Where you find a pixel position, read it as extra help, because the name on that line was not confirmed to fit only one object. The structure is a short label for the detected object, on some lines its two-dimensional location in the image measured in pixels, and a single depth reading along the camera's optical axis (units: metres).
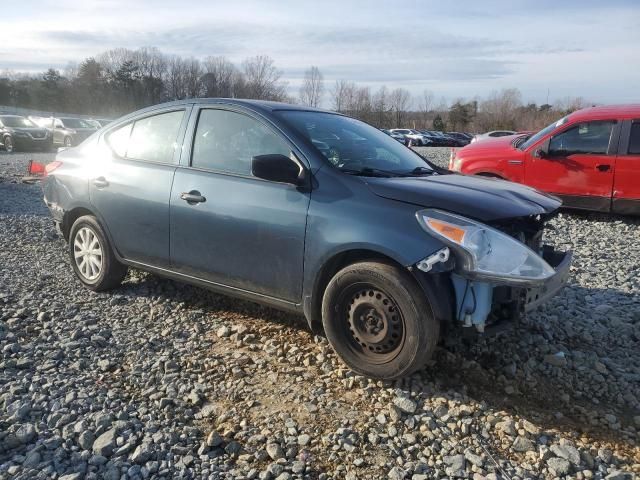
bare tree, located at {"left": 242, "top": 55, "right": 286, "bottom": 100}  70.81
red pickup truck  8.36
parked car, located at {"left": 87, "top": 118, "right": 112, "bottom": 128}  27.23
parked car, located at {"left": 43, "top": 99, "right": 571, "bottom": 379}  3.18
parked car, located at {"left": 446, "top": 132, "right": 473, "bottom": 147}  48.30
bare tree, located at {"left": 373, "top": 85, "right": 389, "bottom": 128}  71.94
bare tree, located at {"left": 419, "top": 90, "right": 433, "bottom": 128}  80.03
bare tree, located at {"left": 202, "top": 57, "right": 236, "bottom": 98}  74.06
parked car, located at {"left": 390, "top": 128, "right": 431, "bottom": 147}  45.25
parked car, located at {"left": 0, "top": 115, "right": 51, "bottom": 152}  24.16
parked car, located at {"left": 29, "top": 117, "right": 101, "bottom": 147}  24.98
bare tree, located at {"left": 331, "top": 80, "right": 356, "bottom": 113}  77.38
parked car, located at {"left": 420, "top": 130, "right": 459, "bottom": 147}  47.39
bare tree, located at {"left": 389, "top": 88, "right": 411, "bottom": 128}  80.81
